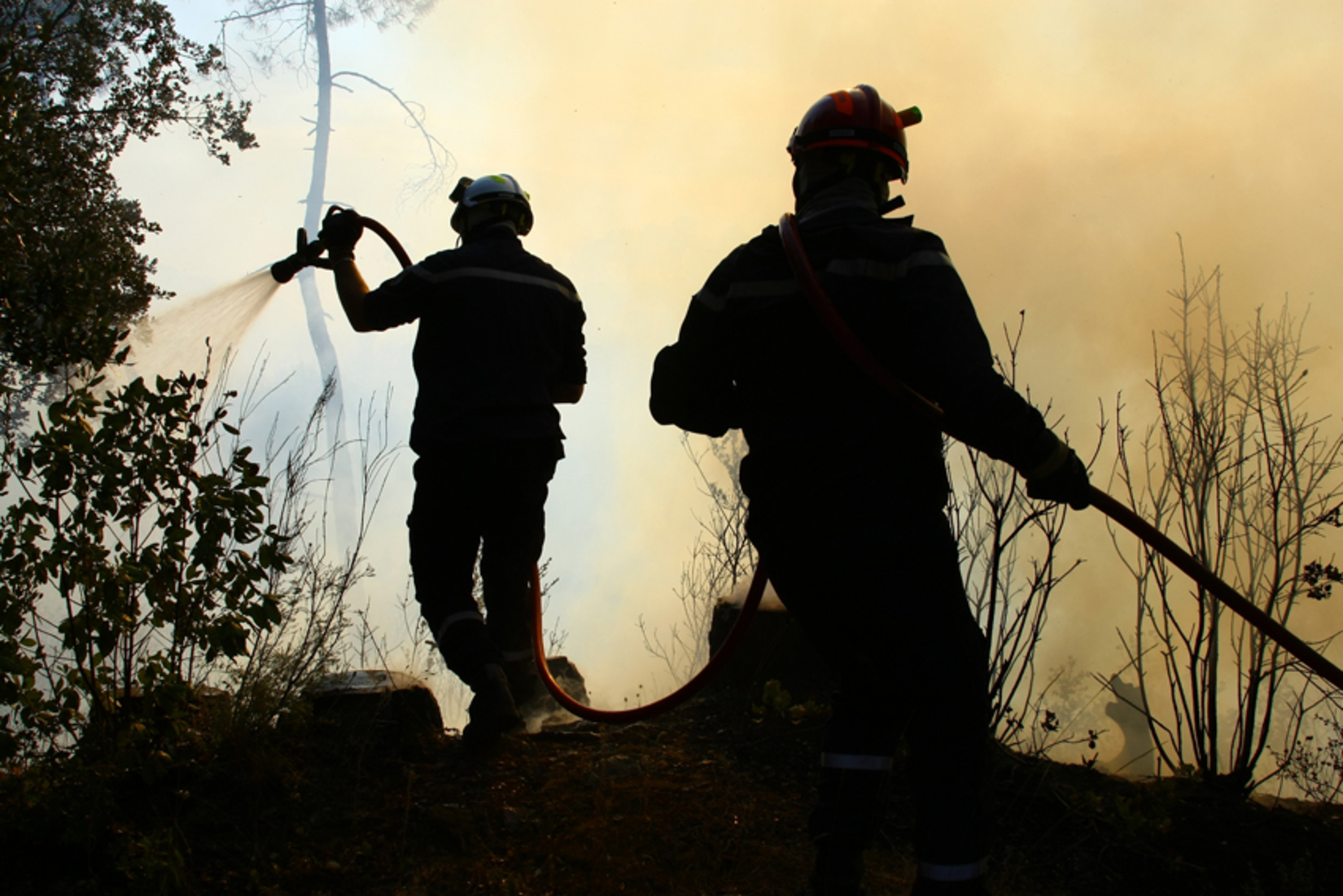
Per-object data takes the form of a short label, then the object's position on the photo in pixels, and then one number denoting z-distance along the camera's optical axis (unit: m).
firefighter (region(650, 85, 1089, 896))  1.99
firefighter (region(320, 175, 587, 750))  3.39
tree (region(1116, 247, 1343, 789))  3.64
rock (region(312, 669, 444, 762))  3.38
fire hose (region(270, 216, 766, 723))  2.82
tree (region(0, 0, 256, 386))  3.23
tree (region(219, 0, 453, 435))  10.64
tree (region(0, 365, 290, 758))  2.52
